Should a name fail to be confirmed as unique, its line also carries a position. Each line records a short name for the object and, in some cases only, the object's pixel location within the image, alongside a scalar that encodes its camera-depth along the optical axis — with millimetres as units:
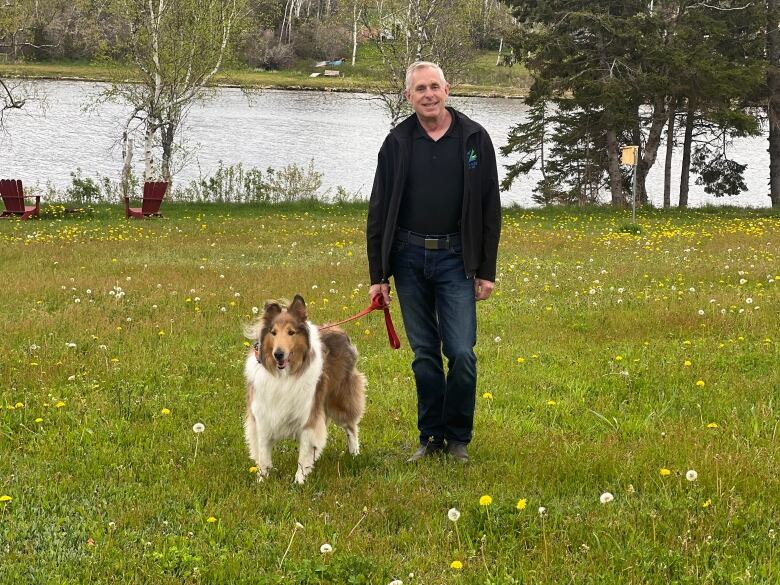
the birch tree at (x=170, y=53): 29906
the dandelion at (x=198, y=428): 6332
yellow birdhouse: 23516
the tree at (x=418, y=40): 33656
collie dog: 5895
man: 6078
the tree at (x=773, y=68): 31438
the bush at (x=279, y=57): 84819
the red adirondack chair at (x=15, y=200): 24969
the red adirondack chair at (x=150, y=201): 26125
